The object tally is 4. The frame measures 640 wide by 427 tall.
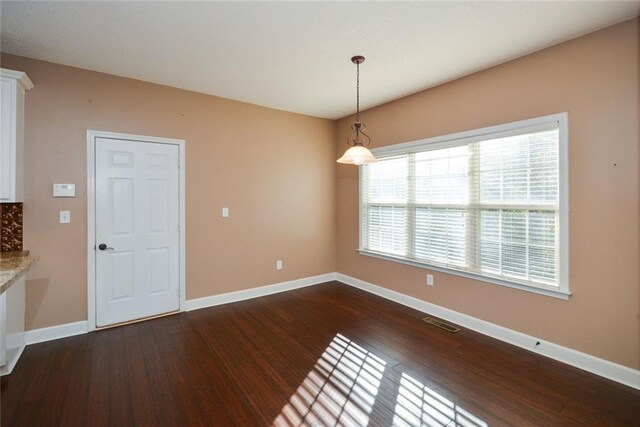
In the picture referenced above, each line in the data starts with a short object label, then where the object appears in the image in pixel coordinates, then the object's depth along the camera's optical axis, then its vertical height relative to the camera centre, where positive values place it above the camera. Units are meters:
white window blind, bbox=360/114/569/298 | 2.70 +0.11
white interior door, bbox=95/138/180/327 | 3.29 -0.17
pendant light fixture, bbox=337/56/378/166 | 2.68 +0.55
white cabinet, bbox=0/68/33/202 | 2.54 +0.74
